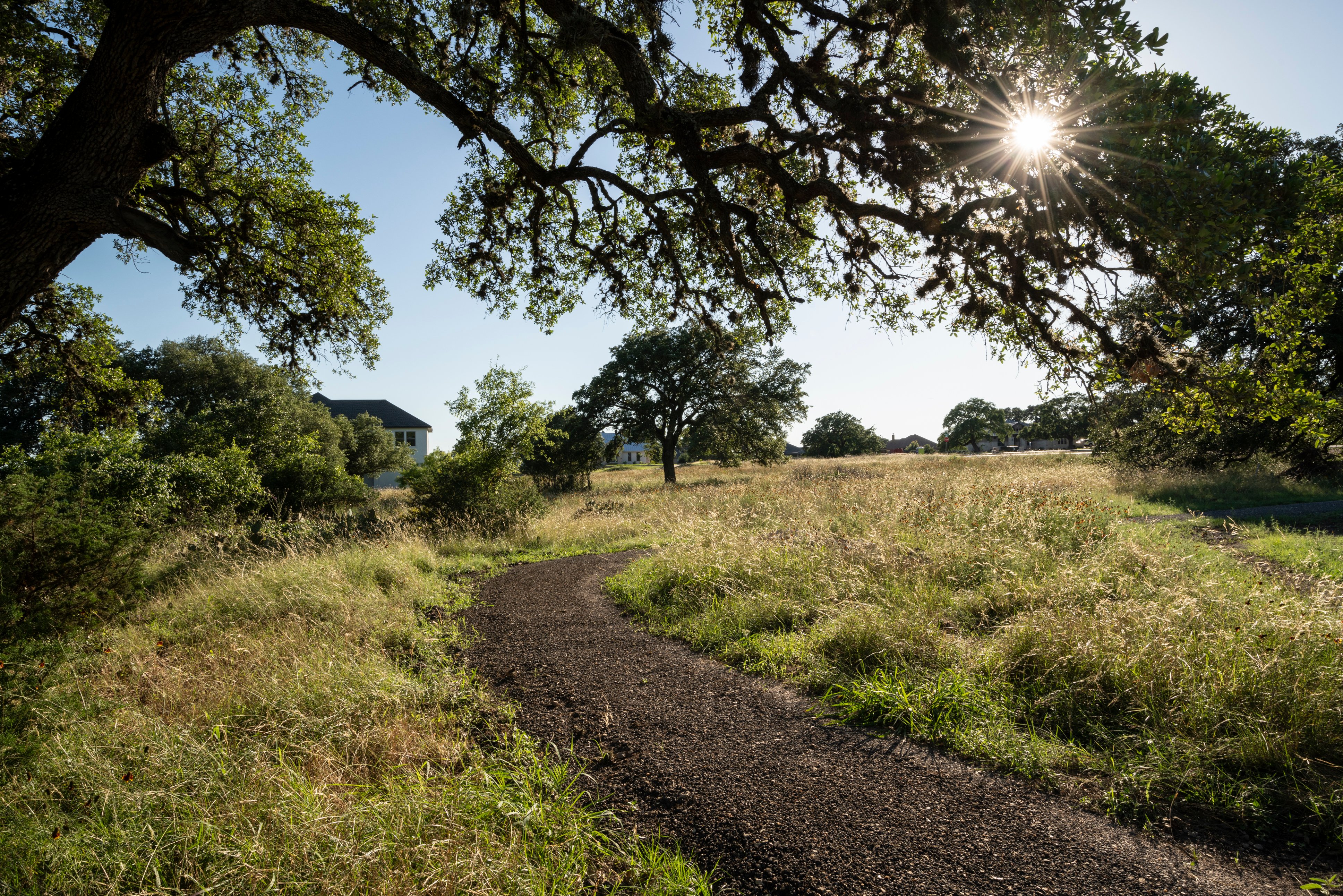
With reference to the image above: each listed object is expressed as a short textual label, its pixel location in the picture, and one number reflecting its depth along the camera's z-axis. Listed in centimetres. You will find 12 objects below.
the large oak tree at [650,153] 379
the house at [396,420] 5506
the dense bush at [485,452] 1445
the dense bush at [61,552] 468
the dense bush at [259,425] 1773
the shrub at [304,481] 1758
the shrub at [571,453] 2775
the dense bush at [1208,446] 1509
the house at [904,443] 12100
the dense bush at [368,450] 3700
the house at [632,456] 10981
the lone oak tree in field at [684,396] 2745
